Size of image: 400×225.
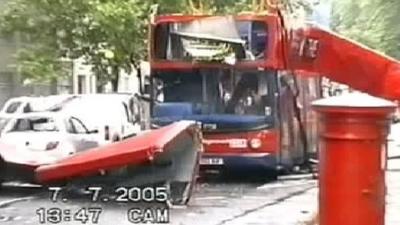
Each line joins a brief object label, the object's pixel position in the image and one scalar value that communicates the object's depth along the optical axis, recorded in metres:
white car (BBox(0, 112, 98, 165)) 18.15
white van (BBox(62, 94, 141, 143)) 25.69
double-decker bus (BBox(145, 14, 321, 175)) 20.19
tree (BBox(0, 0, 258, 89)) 34.66
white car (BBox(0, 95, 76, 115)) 27.09
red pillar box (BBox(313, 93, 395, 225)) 6.63
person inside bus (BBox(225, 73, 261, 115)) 20.44
